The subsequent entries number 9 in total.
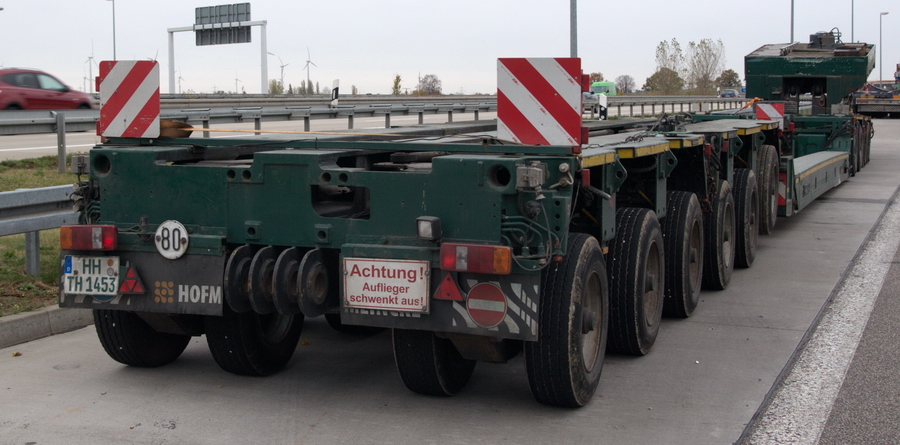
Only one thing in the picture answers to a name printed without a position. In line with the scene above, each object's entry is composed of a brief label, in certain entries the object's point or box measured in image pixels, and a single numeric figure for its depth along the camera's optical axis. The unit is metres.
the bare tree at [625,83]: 95.12
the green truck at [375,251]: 4.41
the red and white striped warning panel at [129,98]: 5.46
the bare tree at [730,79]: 99.88
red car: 22.72
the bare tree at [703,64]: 77.69
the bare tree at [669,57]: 74.06
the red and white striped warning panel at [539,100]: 4.66
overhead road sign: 58.31
